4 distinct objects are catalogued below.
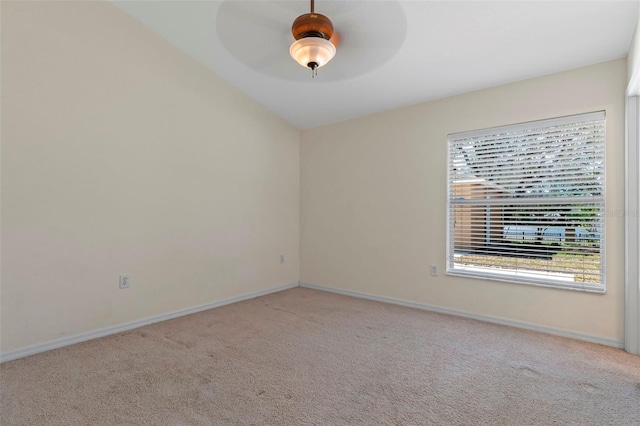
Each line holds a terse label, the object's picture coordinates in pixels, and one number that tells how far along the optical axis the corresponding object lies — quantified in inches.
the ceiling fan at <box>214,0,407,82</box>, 88.2
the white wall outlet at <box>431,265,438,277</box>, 136.1
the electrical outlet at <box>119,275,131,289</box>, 113.3
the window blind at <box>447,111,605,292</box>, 105.9
